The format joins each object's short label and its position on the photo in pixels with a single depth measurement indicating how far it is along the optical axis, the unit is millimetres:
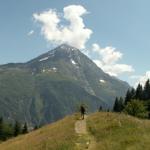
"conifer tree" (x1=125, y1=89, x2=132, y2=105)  115464
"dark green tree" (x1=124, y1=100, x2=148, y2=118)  82082
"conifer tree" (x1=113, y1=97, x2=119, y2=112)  121659
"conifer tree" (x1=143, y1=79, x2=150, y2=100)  110068
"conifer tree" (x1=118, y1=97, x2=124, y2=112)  115714
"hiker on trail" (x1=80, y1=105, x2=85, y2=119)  51134
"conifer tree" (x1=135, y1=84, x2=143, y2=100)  111325
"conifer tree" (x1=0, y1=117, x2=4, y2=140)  117888
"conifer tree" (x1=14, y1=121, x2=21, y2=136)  117310
